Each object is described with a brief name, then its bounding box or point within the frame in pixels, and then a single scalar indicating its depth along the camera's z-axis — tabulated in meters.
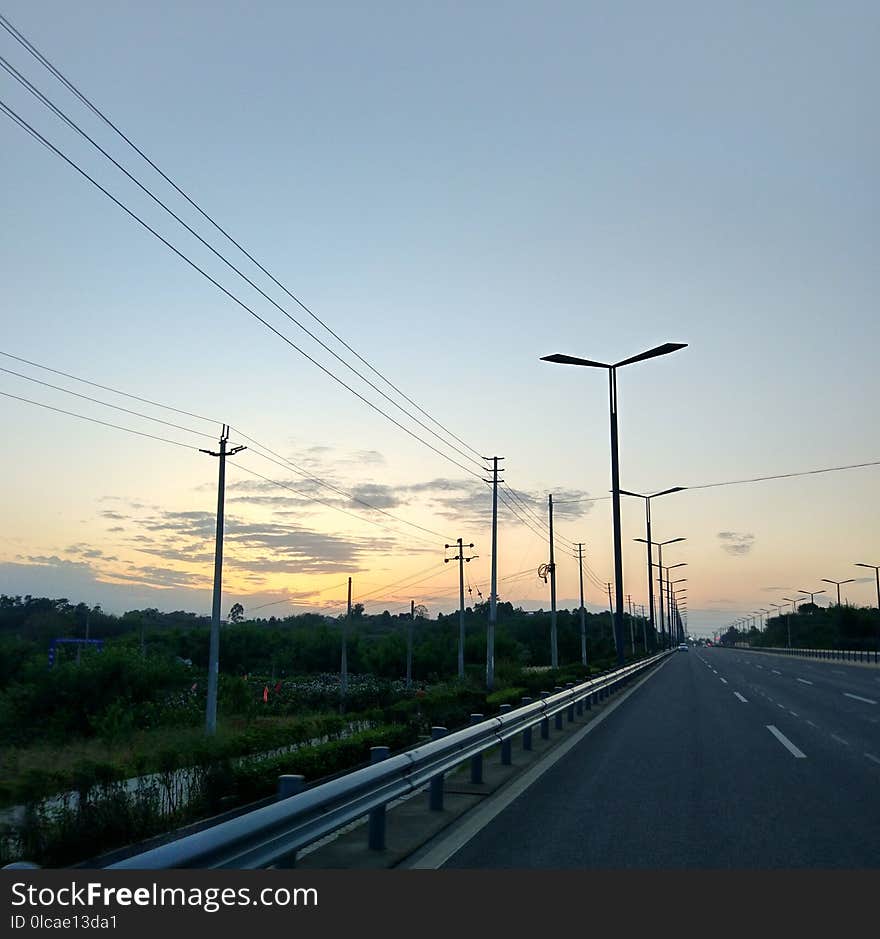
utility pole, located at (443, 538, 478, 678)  63.04
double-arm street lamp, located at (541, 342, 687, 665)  27.78
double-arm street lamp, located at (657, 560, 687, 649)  139.68
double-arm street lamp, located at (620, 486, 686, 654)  43.91
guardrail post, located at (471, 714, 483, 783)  10.33
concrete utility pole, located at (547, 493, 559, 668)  53.75
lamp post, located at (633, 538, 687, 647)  96.88
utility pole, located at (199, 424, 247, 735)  37.56
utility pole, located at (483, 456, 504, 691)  44.87
